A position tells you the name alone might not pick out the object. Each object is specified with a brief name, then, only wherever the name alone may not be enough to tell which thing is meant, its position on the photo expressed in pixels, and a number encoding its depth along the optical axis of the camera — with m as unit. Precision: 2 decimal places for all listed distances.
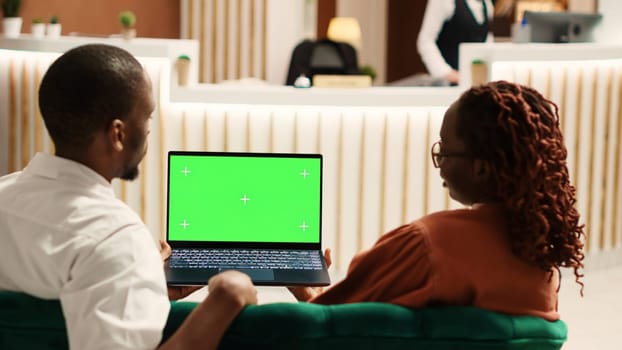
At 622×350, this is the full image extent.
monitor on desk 5.44
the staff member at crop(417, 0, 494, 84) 6.02
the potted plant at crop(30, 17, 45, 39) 4.61
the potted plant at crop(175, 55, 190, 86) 4.29
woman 1.57
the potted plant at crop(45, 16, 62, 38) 4.68
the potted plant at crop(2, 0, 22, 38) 4.76
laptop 2.56
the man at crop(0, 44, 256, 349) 1.38
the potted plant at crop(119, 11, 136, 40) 4.45
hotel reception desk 4.32
